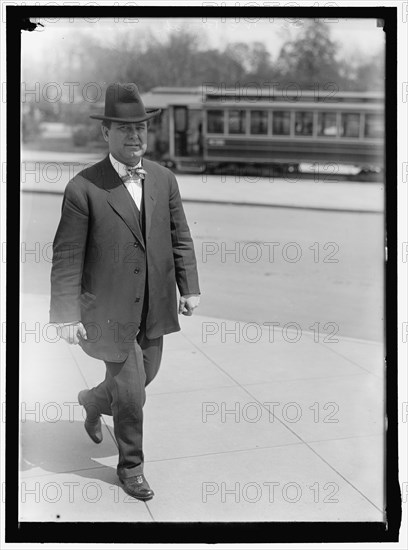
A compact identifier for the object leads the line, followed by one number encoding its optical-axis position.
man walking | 3.74
